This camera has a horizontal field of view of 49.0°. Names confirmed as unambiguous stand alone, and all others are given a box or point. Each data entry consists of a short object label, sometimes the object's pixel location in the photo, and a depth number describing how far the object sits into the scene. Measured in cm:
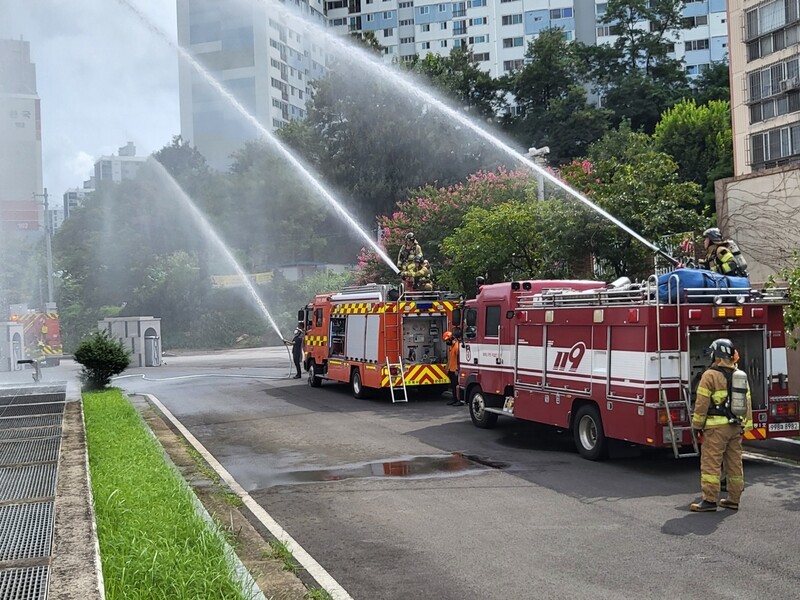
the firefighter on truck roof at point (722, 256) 1181
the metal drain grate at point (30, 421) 1479
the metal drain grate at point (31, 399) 1922
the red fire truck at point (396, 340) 2000
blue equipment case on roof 1080
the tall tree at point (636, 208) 1945
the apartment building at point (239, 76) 9544
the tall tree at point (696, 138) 5459
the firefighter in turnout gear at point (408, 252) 2214
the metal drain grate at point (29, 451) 1105
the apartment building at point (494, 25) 8575
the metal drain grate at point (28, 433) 1335
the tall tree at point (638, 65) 6662
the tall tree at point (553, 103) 6247
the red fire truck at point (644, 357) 1069
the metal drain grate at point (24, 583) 558
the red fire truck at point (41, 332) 4278
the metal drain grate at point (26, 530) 665
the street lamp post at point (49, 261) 4911
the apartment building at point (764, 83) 3947
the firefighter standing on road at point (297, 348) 2872
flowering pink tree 3094
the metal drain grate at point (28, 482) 890
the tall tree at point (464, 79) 6044
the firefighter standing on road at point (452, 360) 1929
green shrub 2286
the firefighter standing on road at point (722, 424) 870
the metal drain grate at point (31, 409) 1667
